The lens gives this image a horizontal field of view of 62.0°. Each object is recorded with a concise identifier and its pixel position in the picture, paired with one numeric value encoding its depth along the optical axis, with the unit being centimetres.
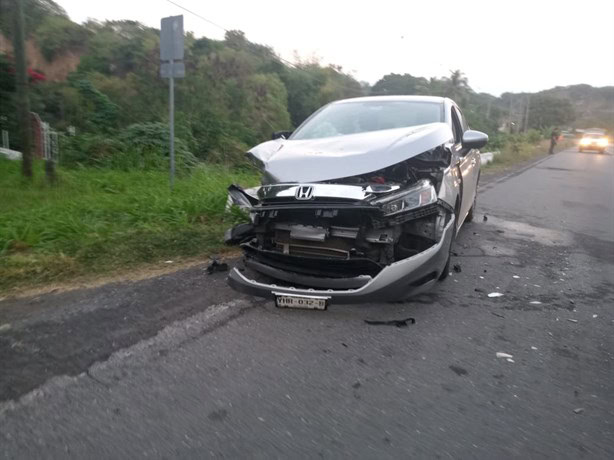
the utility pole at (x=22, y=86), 800
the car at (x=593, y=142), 3775
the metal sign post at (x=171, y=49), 766
